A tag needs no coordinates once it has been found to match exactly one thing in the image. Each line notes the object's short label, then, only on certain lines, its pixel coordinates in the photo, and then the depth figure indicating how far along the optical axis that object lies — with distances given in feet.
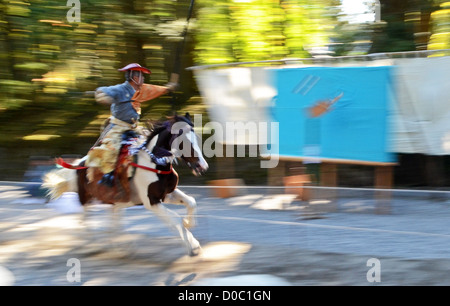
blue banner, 29.27
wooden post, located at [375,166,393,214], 30.01
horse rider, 23.80
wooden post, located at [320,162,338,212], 32.01
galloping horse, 22.66
